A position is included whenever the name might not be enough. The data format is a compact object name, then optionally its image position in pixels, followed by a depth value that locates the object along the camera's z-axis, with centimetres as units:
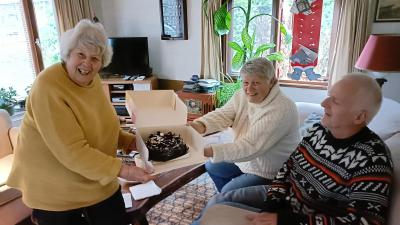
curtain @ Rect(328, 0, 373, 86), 284
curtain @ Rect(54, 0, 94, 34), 373
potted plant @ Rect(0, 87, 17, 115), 308
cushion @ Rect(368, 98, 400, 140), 153
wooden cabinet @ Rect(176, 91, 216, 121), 356
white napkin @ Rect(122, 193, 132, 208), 148
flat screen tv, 398
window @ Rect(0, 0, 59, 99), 343
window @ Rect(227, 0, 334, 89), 324
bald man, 96
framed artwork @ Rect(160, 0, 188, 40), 383
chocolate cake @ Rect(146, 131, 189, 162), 126
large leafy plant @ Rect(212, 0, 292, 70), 326
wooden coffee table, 146
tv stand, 396
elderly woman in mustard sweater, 97
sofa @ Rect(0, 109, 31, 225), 150
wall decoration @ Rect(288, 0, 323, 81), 323
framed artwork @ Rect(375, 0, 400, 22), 275
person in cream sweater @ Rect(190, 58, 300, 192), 139
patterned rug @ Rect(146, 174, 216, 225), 209
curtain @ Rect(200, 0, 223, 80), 360
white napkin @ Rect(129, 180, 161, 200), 155
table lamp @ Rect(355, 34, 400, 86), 223
